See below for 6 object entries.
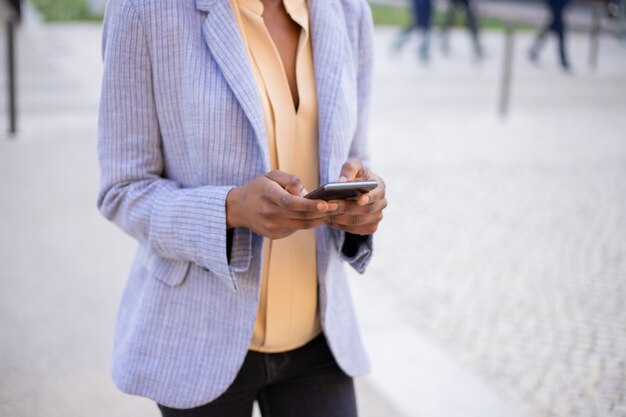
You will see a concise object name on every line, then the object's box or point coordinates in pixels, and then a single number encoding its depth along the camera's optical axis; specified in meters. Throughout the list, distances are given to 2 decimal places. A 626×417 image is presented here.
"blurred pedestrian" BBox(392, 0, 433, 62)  16.36
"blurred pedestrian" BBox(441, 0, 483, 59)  16.81
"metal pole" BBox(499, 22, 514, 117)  10.90
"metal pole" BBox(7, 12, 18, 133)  8.69
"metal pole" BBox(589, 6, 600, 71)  15.78
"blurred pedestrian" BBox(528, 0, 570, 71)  15.47
